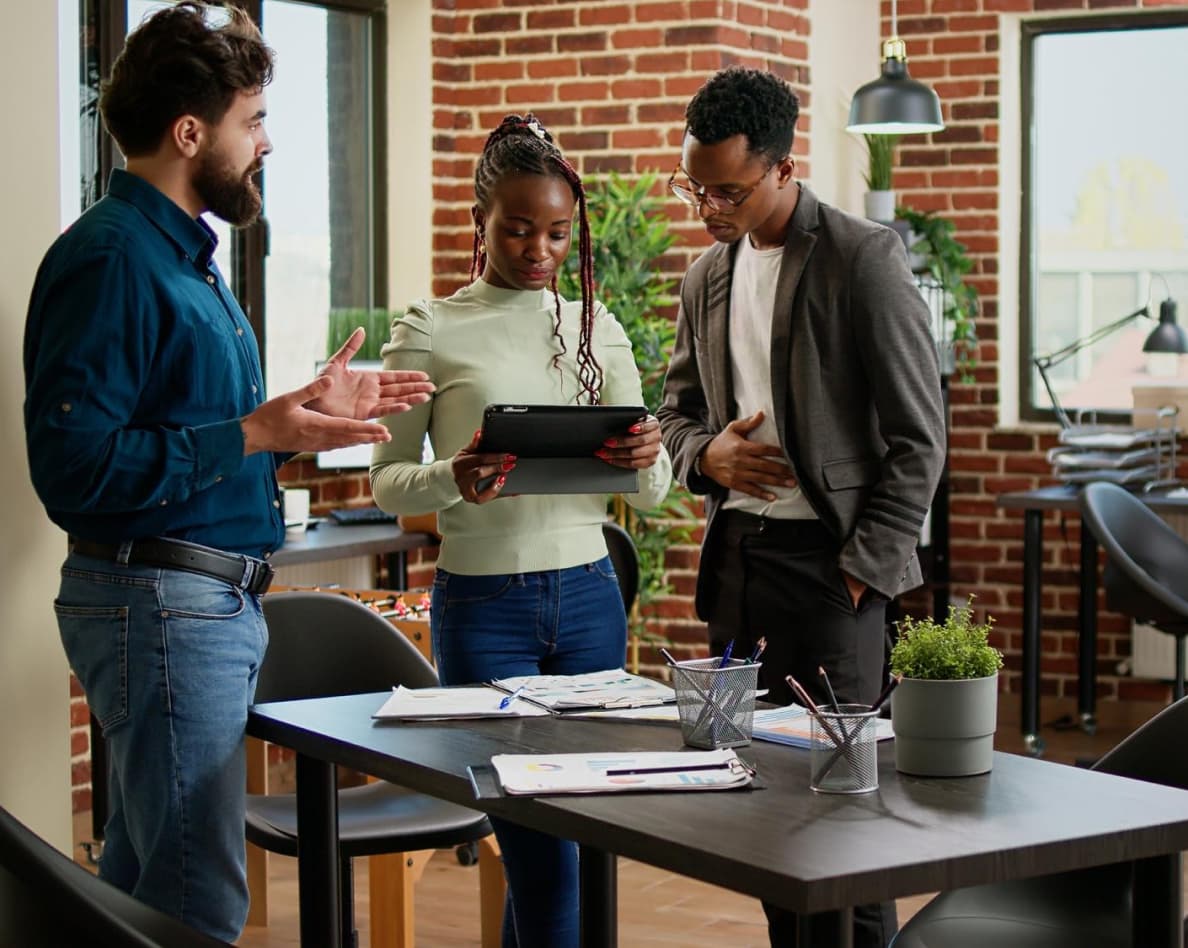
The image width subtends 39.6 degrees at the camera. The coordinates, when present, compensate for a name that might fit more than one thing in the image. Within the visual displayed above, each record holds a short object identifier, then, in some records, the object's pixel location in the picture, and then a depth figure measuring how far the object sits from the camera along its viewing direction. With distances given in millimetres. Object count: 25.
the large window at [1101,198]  6055
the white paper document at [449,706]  2326
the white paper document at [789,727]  2168
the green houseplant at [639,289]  5137
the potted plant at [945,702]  1961
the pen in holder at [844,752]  1903
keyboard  5164
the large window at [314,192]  5434
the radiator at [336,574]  5016
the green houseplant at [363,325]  5461
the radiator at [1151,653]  5844
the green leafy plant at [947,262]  5965
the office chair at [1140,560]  4867
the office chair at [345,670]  3020
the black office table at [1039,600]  5332
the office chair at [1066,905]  2320
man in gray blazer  2721
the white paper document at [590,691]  2375
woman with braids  2609
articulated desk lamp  5621
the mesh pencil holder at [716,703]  2123
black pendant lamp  5270
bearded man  2082
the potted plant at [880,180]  5766
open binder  1928
